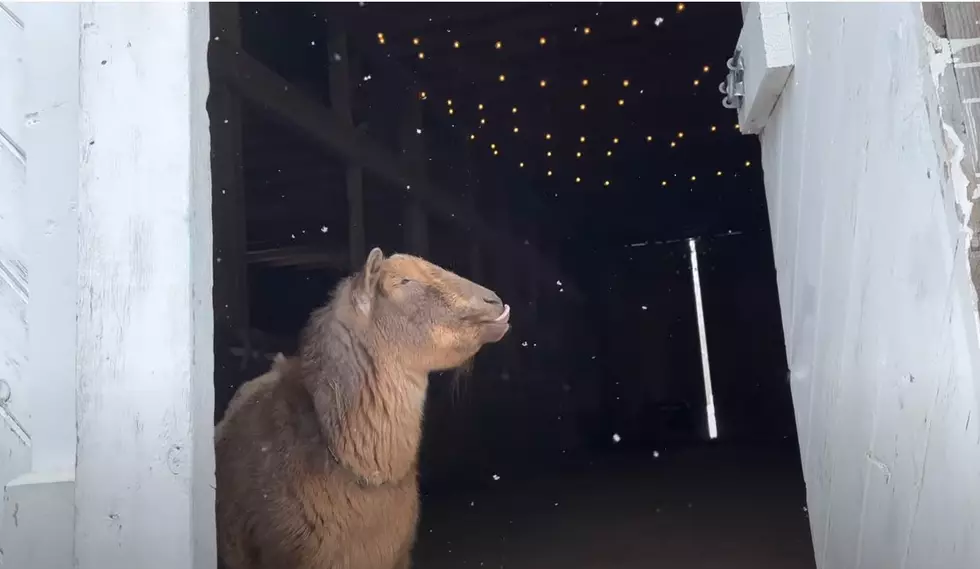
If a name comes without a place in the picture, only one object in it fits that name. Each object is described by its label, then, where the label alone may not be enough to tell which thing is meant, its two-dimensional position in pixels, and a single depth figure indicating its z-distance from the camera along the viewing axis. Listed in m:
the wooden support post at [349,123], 4.42
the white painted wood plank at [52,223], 1.49
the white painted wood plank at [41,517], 1.43
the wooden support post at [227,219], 3.67
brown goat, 2.26
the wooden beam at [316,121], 3.62
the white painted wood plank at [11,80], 1.60
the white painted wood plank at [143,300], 1.39
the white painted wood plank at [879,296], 1.03
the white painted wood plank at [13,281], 1.55
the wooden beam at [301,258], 4.86
